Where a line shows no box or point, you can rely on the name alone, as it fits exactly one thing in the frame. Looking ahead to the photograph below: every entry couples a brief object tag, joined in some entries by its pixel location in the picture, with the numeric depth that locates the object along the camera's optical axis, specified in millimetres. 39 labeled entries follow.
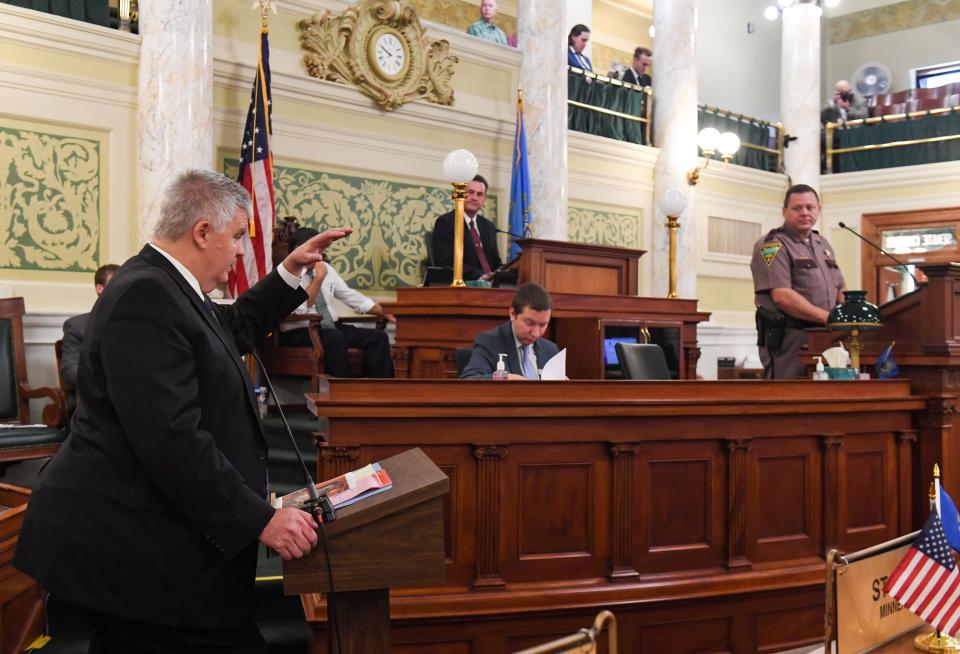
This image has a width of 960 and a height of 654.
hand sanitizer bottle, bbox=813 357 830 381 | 4156
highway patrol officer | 4762
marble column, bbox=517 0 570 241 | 8648
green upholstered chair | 4789
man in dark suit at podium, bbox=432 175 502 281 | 7008
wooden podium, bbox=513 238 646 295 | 5910
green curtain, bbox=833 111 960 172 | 11375
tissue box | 4168
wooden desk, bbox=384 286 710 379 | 5668
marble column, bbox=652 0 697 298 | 10391
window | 14281
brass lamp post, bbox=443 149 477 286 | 5867
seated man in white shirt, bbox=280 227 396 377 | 6043
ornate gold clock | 7789
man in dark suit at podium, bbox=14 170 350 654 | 1804
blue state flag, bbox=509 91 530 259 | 8328
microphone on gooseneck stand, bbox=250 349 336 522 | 1862
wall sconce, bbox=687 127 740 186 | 10673
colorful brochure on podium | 1941
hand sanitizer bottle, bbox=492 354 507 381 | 3946
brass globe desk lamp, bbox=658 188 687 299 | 6881
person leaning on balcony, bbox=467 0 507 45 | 8875
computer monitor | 5992
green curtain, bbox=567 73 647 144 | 9766
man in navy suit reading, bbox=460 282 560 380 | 4316
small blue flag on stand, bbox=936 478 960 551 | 2439
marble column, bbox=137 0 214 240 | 6215
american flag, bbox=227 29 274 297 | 6387
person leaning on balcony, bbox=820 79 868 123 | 12305
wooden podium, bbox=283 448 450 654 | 1848
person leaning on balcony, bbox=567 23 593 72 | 10156
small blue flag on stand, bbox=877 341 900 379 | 4336
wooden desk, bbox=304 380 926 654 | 3135
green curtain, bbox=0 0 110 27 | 6031
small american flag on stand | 2369
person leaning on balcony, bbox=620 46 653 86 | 10984
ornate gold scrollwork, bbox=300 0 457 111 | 7492
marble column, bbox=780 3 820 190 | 12141
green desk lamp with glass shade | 4266
